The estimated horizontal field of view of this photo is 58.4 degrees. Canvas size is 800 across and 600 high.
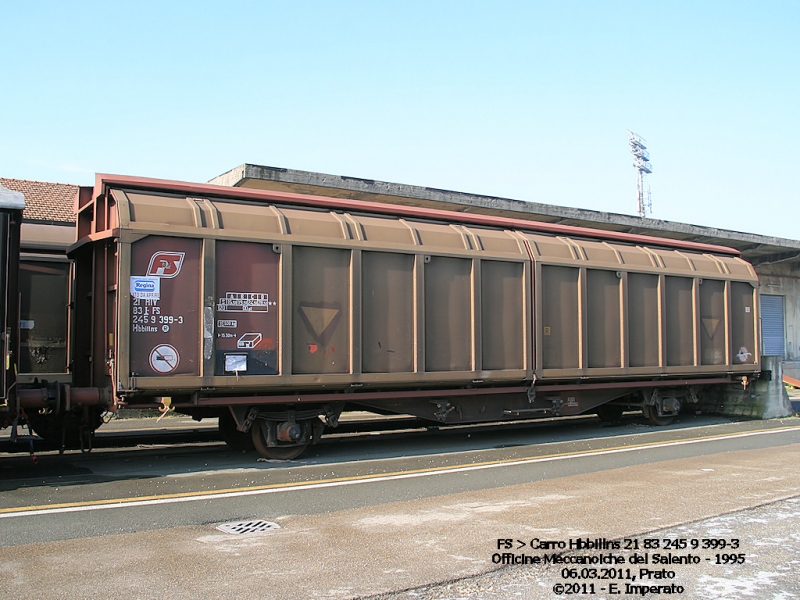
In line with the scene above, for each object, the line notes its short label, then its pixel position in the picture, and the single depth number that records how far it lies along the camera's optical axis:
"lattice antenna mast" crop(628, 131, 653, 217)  70.50
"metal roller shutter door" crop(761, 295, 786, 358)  26.93
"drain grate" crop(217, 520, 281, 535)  5.80
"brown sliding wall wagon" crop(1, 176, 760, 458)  8.49
